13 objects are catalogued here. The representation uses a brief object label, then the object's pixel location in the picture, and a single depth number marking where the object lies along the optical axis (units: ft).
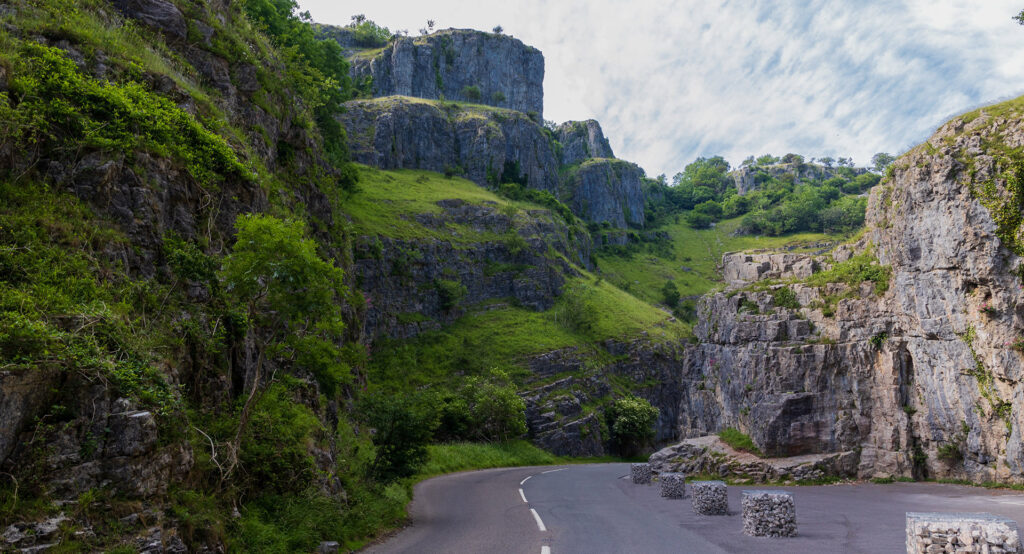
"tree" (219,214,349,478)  33.17
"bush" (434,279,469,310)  210.79
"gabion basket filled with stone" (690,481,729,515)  49.60
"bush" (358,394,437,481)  49.83
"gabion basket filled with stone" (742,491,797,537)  39.09
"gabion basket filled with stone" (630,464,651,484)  80.59
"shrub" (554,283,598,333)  223.30
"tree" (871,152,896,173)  495.00
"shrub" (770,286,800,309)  98.95
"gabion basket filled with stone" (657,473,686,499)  62.49
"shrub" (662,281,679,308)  323.37
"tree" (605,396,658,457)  176.55
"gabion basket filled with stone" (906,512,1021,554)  23.07
